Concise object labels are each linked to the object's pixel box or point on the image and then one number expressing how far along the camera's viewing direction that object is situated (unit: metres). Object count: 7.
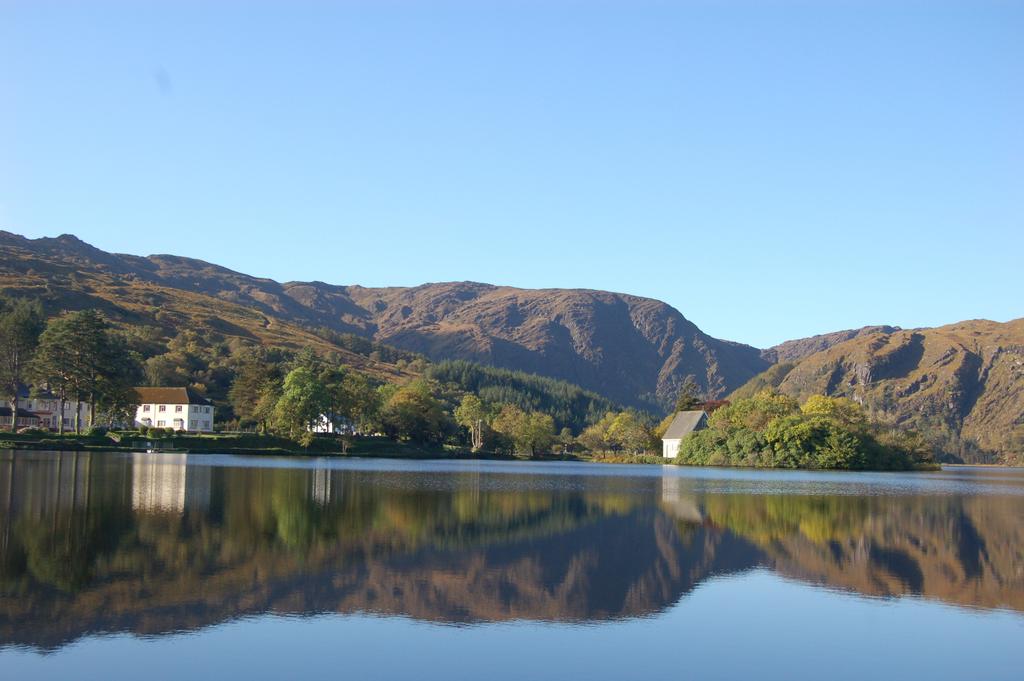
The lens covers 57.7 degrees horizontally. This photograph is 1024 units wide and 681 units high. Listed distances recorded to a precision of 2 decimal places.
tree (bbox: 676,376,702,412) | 149.25
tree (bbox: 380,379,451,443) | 118.94
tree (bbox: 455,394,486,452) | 135.75
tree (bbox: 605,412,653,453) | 145.75
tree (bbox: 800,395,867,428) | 106.56
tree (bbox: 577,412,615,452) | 164.00
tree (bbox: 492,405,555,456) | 136.00
